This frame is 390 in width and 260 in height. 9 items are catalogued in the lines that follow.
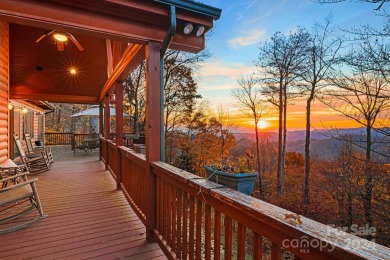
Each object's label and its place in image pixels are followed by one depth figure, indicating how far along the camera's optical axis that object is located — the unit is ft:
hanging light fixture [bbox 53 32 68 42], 12.58
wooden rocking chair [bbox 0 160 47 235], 9.32
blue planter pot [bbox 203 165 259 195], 6.07
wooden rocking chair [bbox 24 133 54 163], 23.23
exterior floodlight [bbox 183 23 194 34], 8.35
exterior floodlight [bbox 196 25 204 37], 8.76
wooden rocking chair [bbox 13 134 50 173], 21.13
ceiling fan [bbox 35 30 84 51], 12.60
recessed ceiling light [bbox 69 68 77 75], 21.40
